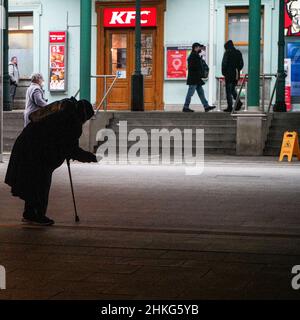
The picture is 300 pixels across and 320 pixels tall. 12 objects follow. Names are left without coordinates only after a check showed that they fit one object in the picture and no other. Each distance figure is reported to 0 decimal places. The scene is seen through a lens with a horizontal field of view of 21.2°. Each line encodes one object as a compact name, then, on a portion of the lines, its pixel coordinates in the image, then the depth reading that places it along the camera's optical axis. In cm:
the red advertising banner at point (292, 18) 2494
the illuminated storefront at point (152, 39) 2536
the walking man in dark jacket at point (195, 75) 2103
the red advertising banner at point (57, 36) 2645
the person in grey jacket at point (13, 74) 2543
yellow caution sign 1719
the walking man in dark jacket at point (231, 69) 2092
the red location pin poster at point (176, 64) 2555
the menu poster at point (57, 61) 2653
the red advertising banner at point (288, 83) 2462
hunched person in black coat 838
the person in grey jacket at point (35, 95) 1398
